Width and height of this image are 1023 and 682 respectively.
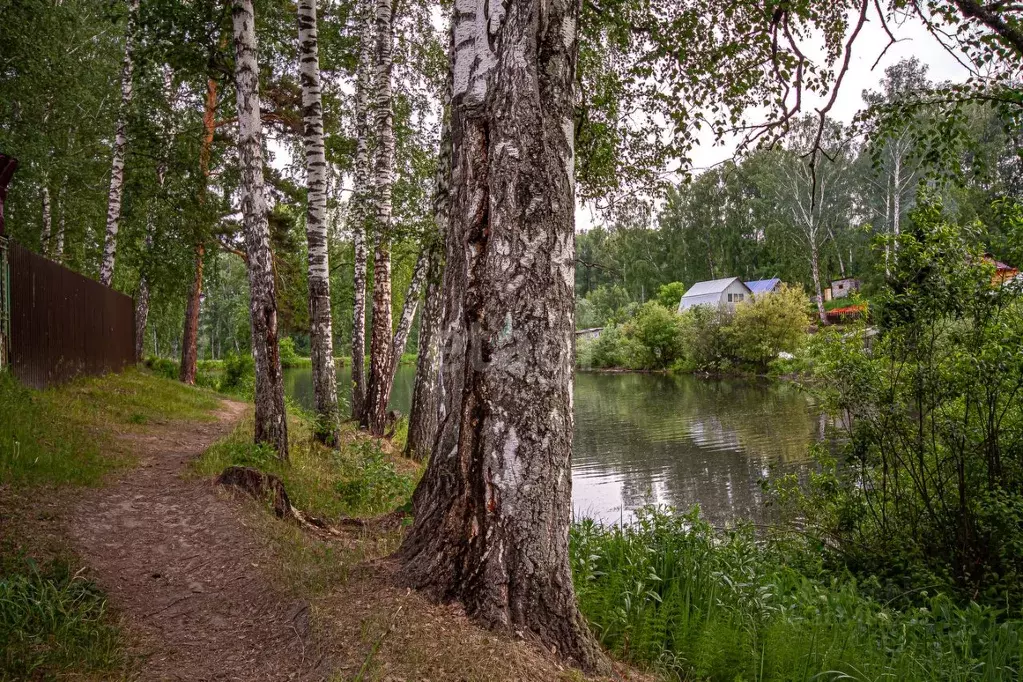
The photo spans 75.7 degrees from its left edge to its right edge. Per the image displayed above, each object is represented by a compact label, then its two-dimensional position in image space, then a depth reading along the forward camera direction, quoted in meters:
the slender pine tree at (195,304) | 15.73
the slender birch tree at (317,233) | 8.13
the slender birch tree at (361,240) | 11.19
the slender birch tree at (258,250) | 7.12
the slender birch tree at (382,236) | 9.62
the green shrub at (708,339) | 39.88
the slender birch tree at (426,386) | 9.24
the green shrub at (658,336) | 45.88
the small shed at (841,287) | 50.79
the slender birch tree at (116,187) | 13.70
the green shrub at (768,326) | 37.25
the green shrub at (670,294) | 60.00
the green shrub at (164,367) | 19.40
